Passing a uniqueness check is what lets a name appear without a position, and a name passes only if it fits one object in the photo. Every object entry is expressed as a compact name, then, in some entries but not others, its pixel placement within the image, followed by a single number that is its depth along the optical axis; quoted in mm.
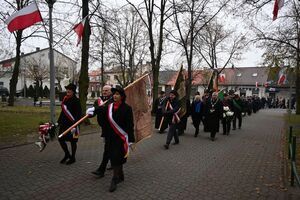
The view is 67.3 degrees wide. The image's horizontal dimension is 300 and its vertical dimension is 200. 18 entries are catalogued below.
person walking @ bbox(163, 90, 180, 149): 6765
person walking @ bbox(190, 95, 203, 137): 8755
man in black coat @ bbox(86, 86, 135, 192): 3948
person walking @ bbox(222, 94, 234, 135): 9127
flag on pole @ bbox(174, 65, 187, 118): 8295
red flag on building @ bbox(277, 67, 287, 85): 17529
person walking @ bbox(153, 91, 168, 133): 8770
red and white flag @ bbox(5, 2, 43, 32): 7054
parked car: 35062
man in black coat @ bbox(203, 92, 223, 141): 8155
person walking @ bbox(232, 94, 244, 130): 10730
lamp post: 7990
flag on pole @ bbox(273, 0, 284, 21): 7405
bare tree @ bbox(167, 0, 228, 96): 14785
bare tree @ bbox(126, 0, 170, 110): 14201
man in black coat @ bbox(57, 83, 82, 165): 4919
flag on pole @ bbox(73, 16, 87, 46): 8065
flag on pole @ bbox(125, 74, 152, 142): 4652
